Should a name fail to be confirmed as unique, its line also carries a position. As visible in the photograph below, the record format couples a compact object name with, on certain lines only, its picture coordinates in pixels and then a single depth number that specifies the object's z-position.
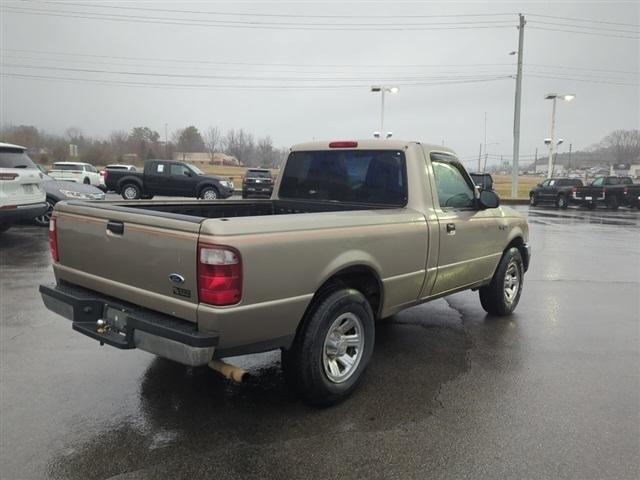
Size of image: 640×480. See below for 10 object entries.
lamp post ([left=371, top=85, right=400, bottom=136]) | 29.62
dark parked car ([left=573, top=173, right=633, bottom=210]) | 26.88
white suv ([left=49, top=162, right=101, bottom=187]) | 26.66
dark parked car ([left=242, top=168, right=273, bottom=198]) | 26.64
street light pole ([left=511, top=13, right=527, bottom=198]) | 28.20
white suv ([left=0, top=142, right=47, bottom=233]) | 9.11
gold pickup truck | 2.88
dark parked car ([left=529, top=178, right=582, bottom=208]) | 27.72
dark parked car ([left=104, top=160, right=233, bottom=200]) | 22.66
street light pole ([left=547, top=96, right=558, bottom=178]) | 36.08
